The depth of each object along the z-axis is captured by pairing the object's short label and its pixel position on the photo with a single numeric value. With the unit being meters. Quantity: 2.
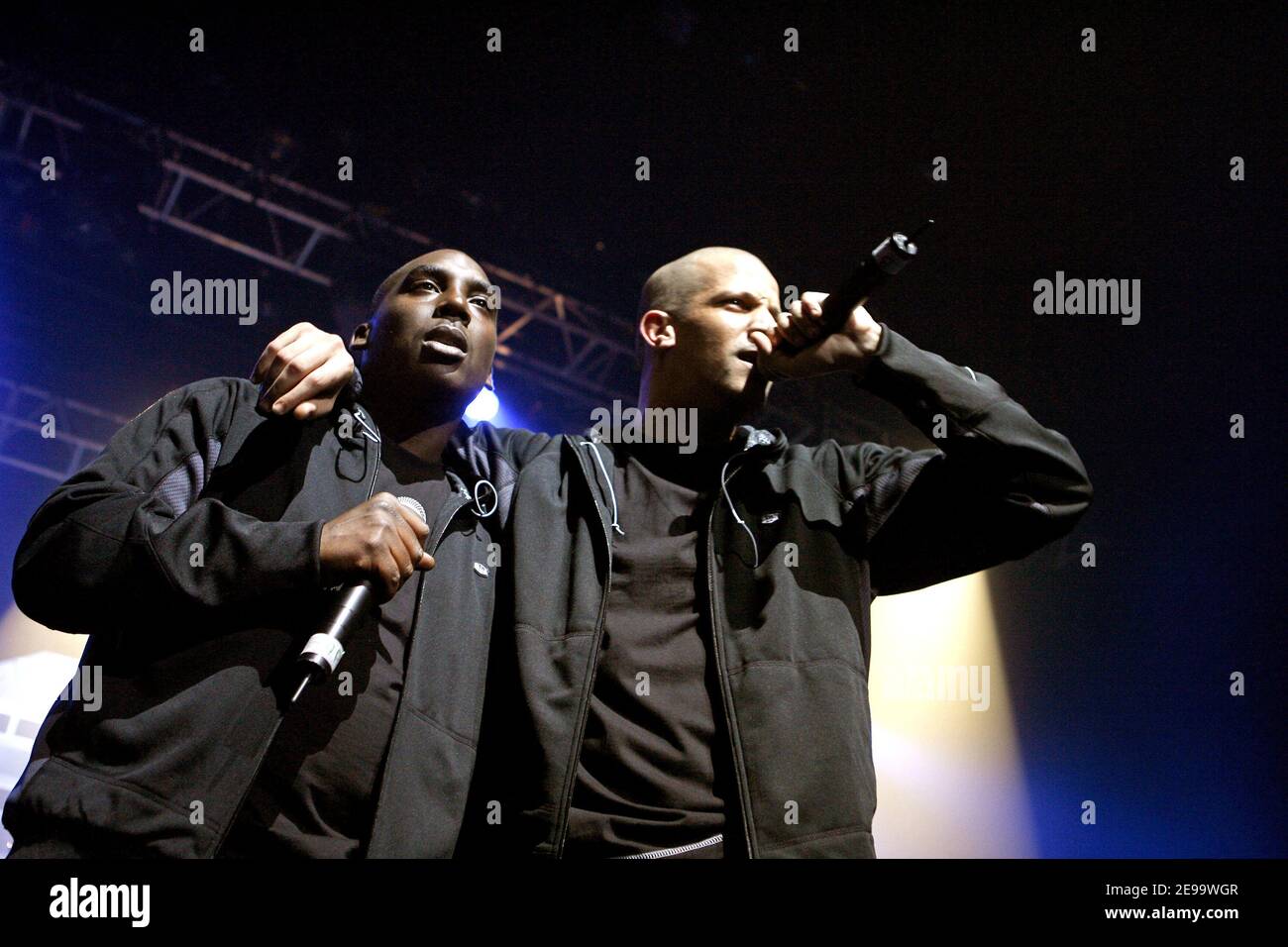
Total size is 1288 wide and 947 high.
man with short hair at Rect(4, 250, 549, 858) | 1.60
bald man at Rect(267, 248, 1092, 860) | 1.82
